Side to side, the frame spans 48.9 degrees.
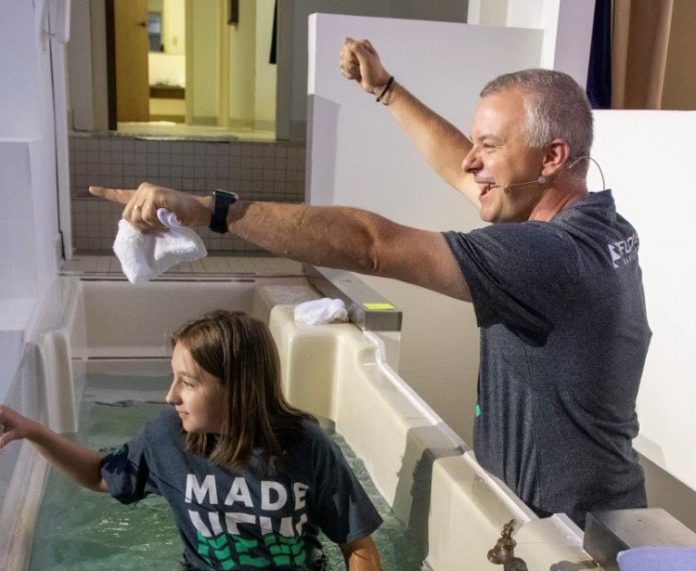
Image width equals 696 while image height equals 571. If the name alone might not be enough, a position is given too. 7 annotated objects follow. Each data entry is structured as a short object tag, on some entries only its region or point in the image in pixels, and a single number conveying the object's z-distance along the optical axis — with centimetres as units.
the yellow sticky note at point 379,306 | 213
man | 104
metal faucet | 98
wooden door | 590
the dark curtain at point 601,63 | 268
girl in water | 121
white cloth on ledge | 219
